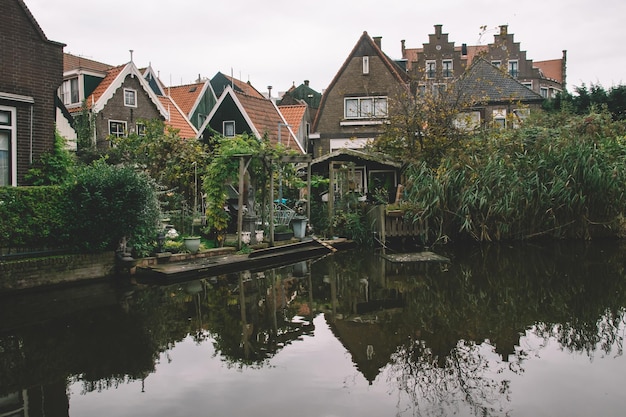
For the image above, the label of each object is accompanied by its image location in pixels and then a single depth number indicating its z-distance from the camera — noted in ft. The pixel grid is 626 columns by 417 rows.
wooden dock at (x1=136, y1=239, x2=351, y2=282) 37.11
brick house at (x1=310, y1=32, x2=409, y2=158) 104.01
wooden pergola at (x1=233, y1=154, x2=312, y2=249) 45.14
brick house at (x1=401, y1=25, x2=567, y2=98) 145.48
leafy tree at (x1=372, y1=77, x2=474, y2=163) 65.10
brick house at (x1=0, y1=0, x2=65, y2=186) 38.93
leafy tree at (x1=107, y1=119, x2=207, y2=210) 54.44
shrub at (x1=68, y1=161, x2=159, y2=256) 36.94
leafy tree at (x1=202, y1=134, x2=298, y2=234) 45.93
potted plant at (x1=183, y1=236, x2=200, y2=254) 41.55
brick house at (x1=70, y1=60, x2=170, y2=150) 91.04
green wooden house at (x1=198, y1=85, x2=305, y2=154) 96.94
